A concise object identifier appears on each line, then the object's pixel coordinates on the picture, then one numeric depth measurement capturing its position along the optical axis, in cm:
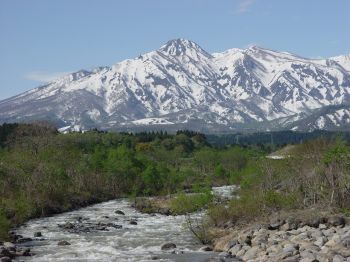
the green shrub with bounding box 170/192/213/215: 4909
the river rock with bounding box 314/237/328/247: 3592
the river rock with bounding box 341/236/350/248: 3422
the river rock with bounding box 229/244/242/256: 3879
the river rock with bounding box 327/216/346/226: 4116
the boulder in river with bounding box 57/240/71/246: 4416
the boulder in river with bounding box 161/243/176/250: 4222
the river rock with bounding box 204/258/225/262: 3642
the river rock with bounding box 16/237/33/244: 4525
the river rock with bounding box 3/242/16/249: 4138
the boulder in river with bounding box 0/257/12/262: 3597
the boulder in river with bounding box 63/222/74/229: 5416
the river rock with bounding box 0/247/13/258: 3802
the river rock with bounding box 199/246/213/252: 4122
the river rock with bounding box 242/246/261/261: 3675
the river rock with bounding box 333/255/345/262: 3119
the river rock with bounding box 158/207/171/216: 6811
